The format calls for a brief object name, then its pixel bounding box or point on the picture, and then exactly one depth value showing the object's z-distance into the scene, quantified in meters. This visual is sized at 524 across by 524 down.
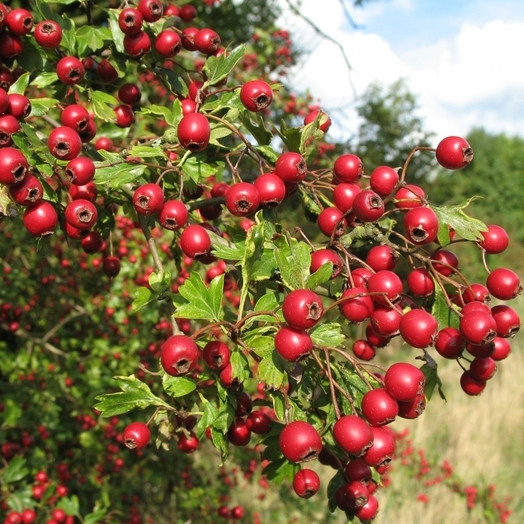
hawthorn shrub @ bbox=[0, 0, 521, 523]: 0.18
